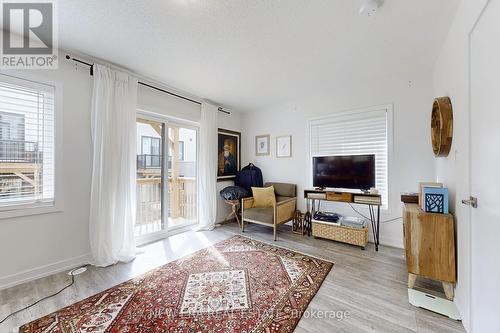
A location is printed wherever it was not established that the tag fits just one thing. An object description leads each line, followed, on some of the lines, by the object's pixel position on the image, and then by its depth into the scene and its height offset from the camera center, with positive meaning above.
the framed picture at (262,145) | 4.20 +0.46
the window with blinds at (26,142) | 1.94 +0.24
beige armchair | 3.20 -0.74
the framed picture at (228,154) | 4.12 +0.27
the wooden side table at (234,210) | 3.83 -0.86
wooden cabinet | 1.70 -0.70
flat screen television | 2.85 -0.07
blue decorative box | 1.77 -0.29
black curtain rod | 2.28 +1.18
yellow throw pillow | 3.67 -0.56
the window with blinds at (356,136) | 2.99 +0.49
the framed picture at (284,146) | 3.89 +0.41
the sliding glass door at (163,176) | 3.09 -0.17
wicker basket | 2.77 -0.97
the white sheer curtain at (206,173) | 3.67 -0.13
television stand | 2.72 -0.46
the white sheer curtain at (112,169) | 2.37 -0.04
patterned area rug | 1.46 -1.16
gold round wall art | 1.78 +0.38
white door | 1.04 -0.01
